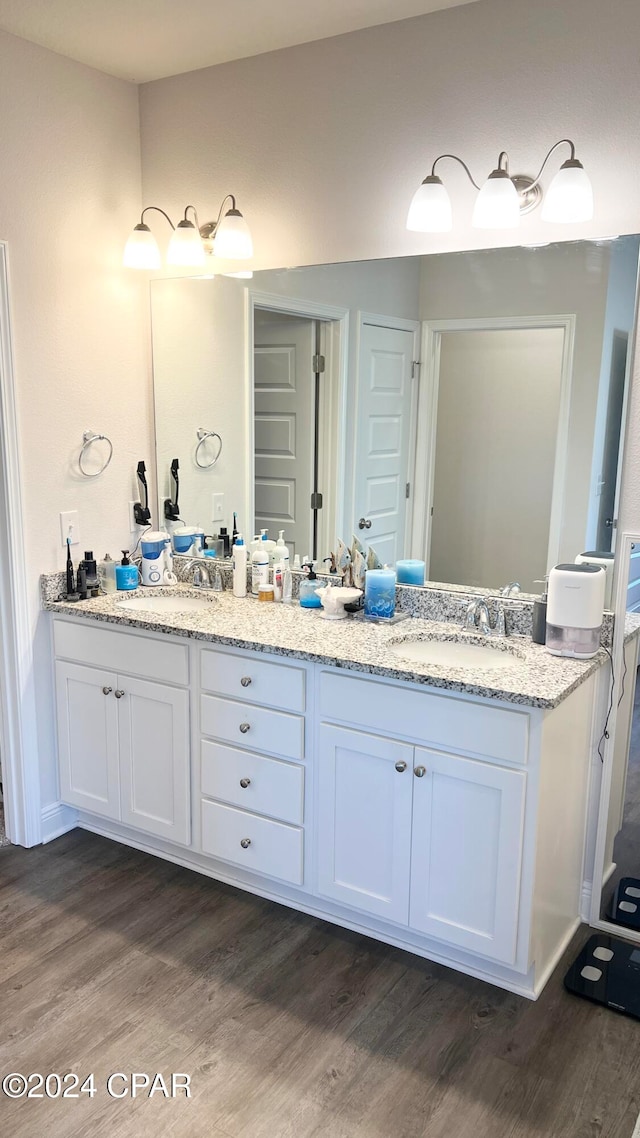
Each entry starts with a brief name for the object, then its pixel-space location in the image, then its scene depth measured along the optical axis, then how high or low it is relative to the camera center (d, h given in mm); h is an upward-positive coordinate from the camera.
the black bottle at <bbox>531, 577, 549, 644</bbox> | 2363 -583
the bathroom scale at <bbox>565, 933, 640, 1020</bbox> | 2137 -1473
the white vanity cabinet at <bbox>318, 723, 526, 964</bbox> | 2059 -1096
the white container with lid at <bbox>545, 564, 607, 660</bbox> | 2227 -520
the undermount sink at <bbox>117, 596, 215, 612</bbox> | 2924 -691
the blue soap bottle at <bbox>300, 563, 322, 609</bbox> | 2779 -611
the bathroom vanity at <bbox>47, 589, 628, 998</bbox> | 2057 -985
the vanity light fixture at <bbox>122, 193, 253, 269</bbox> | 2777 +544
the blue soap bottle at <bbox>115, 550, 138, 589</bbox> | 3021 -606
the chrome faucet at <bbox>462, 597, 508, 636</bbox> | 2479 -611
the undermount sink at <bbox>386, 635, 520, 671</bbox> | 2365 -685
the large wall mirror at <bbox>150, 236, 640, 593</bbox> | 2314 +32
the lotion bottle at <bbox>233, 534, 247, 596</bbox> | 2916 -553
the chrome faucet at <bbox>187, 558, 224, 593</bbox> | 3066 -620
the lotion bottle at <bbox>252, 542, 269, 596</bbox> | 2879 -546
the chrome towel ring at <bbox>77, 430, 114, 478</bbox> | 2936 -122
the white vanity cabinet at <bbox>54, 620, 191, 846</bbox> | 2629 -1052
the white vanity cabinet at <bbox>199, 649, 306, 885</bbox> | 2377 -1027
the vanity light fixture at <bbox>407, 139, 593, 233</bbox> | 2135 +560
